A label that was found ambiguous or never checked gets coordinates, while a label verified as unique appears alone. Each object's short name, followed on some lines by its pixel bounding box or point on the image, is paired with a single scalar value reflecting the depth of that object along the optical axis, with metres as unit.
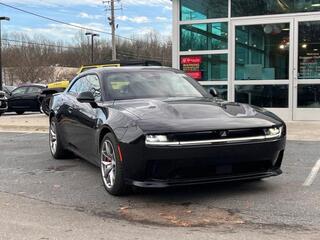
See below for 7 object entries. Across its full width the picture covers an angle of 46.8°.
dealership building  9.56
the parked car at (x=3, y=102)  14.35
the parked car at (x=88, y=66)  9.18
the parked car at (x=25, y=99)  16.34
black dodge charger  3.70
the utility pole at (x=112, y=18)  33.47
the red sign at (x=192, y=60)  10.56
